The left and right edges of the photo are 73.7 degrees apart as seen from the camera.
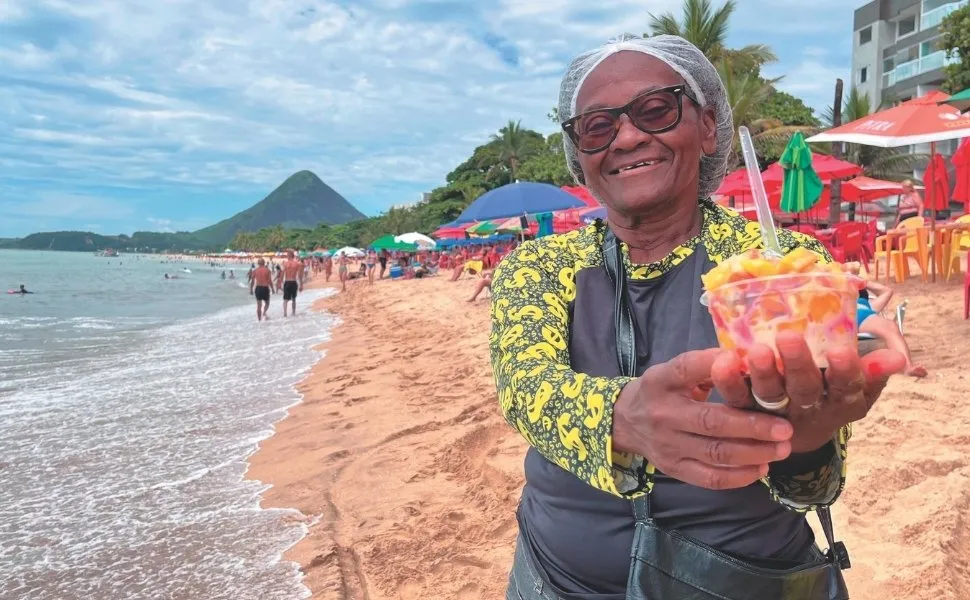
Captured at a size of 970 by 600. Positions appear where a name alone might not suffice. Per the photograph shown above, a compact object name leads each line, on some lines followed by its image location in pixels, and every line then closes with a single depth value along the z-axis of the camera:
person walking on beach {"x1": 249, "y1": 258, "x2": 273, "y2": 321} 16.94
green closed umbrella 8.86
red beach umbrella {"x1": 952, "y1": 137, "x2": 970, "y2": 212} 7.80
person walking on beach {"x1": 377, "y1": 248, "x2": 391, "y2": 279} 33.18
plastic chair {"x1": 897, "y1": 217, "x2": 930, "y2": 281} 8.72
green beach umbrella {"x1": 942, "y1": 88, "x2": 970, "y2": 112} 7.35
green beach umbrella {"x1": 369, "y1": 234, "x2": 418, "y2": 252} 29.84
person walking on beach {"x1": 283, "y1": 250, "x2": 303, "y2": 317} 18.31
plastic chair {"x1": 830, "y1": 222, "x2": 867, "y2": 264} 10.13
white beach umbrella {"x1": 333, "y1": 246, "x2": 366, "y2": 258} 41.03
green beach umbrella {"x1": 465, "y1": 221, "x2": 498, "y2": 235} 26.00
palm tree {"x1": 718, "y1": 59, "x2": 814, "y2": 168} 20.05
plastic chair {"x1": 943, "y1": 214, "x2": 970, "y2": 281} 8.39
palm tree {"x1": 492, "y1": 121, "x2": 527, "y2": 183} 48.78
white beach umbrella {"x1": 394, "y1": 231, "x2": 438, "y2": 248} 29.97
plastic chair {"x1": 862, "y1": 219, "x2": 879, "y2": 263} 10.79
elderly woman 0.81
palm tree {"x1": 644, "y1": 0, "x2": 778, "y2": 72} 22.45
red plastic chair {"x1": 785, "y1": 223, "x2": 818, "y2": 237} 11.54
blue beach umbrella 10.67
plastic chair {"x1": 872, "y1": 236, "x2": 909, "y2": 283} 9.30
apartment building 28.67
